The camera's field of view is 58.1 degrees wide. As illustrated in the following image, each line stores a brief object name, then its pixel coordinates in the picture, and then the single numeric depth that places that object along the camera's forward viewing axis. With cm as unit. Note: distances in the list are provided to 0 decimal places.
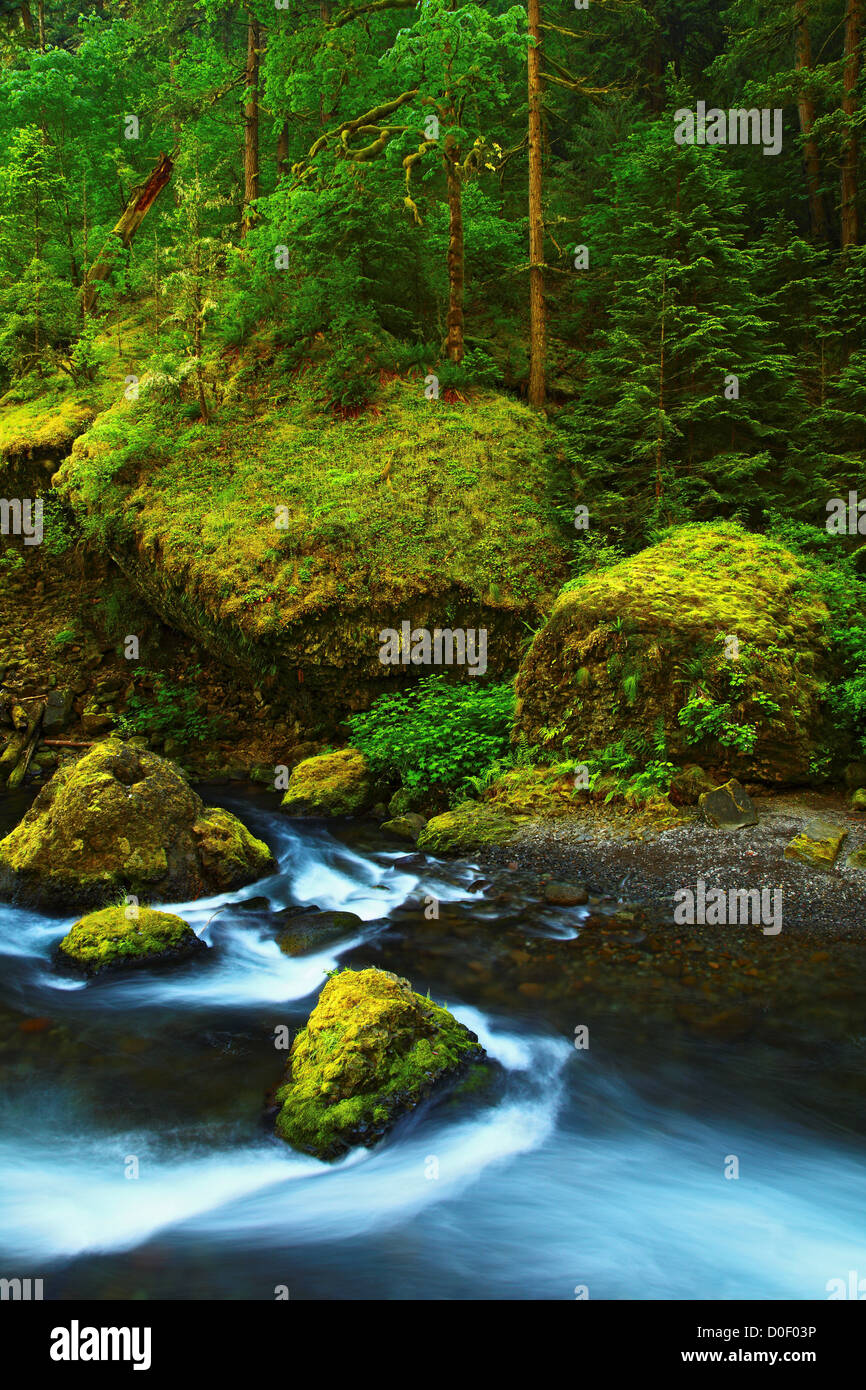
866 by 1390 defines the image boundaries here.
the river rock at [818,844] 695
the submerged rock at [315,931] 705
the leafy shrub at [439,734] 979
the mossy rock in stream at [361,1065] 448
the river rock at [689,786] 828
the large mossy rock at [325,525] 1120
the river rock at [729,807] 778
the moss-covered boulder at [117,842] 743
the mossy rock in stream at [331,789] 1020
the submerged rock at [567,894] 711
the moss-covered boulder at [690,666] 841
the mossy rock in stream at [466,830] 849
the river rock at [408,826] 927
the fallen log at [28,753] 1176
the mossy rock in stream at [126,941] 640
